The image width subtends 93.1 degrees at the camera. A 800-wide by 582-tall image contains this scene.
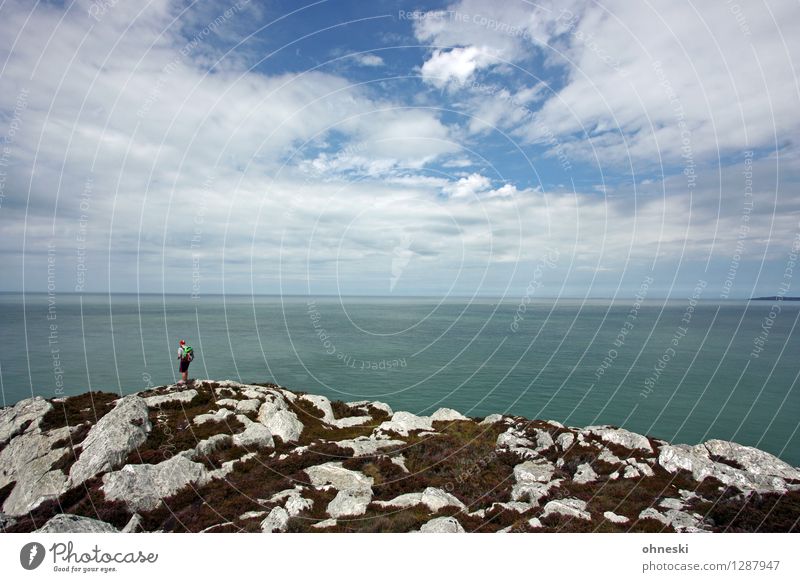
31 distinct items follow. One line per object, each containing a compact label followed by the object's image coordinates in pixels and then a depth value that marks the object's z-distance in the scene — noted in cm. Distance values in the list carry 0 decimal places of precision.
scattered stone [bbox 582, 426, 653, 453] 1983
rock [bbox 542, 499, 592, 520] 1277
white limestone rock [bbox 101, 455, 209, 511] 1399
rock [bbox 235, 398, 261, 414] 2297
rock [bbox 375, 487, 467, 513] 1409
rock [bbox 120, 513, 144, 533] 1259
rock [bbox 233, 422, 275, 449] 1936
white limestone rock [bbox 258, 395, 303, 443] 2127
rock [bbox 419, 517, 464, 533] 1190
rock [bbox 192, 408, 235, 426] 2107
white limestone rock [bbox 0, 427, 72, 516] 1479
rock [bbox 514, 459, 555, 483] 1691
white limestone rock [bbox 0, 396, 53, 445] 1900
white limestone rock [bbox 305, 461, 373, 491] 1603
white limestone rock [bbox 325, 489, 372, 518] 1352
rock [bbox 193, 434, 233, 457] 1777
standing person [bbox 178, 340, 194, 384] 2617
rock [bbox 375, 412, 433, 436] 2369
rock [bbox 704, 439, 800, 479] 1725
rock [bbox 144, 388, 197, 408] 2222
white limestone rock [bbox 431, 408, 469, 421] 2752
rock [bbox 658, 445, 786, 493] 1540
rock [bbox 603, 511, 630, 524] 1266
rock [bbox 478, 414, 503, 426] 2606
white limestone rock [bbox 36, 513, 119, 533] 1073
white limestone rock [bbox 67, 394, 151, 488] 1550
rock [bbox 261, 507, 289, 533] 1262
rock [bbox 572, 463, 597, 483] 1646
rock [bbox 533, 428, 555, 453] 2120
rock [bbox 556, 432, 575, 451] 2048
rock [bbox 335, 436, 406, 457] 1991
